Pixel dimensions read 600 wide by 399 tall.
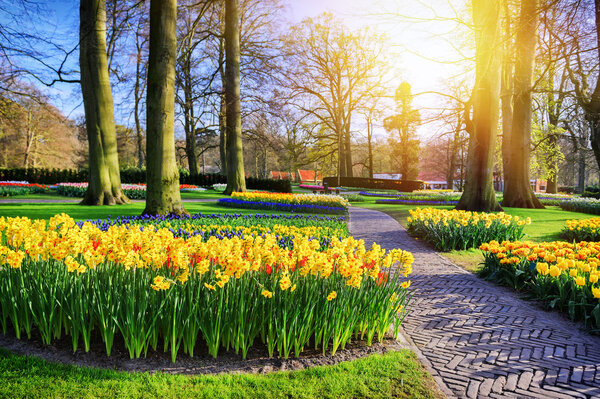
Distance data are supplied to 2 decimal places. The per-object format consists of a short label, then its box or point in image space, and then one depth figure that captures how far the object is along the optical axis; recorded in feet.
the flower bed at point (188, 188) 75.28
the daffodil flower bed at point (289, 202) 44.21
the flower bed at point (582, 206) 56.06
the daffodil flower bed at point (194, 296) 9.45
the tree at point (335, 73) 103.96
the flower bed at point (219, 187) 83.14
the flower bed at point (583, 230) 29.68
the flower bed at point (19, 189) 52.91
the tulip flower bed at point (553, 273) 13.53
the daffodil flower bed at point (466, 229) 26.61
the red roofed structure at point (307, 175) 239.09
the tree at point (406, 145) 136.36
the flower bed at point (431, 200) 70.23
